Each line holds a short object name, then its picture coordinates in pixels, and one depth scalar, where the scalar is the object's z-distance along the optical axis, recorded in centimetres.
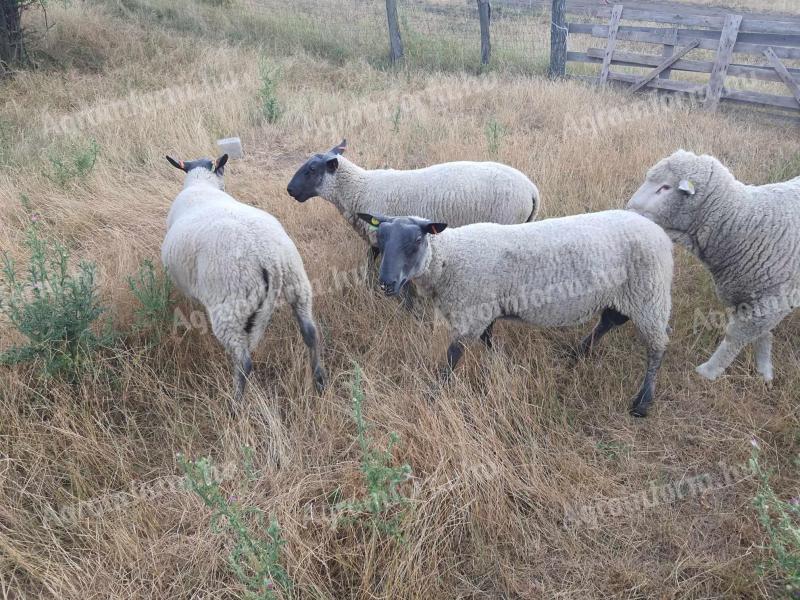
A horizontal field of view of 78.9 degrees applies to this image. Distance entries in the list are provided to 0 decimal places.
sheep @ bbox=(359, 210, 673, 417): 311
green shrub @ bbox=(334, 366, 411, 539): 201
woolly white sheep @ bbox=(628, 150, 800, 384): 317
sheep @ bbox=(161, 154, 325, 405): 298
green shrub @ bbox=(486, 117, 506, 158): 618
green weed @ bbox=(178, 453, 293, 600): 168
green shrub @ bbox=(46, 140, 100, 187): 570
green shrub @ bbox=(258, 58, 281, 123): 797
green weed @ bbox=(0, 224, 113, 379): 293
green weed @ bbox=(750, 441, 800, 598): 162
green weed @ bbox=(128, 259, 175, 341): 339
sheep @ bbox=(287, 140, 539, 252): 429
